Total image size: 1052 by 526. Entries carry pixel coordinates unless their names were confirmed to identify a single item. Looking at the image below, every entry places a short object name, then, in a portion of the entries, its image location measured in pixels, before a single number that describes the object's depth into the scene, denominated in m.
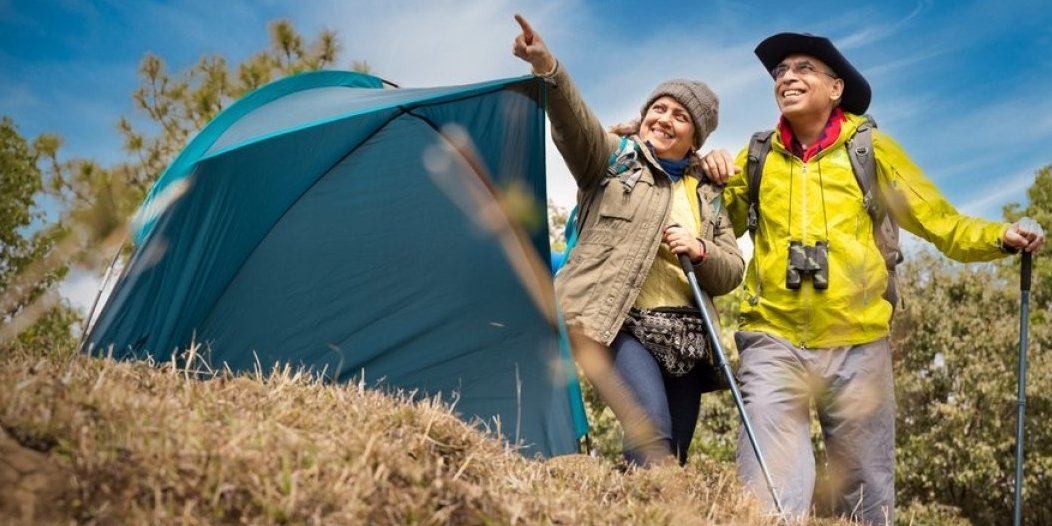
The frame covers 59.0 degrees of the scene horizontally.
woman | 4.13
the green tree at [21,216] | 13.66
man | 4.26
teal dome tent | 4.63
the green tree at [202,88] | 15.88
